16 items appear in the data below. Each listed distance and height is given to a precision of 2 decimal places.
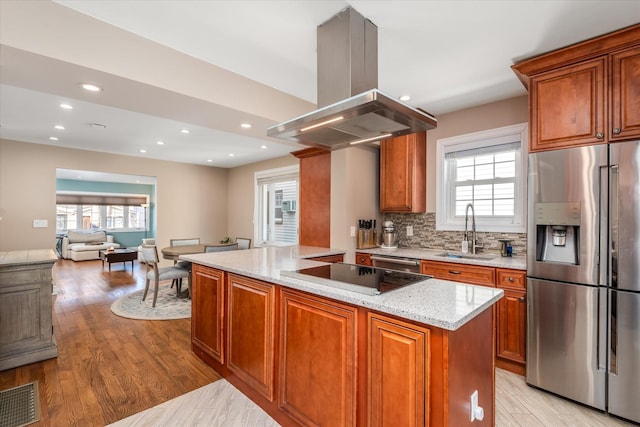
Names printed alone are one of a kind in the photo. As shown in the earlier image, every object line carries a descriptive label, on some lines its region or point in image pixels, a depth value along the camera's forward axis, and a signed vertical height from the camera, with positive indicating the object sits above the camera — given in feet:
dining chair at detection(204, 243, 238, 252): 14.25 -1.64
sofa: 28.68 -3.12
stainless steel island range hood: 5.71 +2.60
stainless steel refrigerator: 6.32 -1.37
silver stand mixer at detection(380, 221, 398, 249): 12.32 -0.89
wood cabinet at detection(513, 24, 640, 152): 6.40 +2.81
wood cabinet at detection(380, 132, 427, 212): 11.78 +1.63
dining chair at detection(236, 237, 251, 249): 17.21 -1.70
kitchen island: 4.02 -2.21
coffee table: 22.84 -3.26
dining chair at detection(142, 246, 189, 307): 13.89 -2.77
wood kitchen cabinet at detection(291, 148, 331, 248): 13.00 +0.74
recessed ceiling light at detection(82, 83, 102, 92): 6.95 +2.92
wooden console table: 8.45 -2.81
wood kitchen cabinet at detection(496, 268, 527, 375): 8.14 -2.88
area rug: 12.69 -4.25
